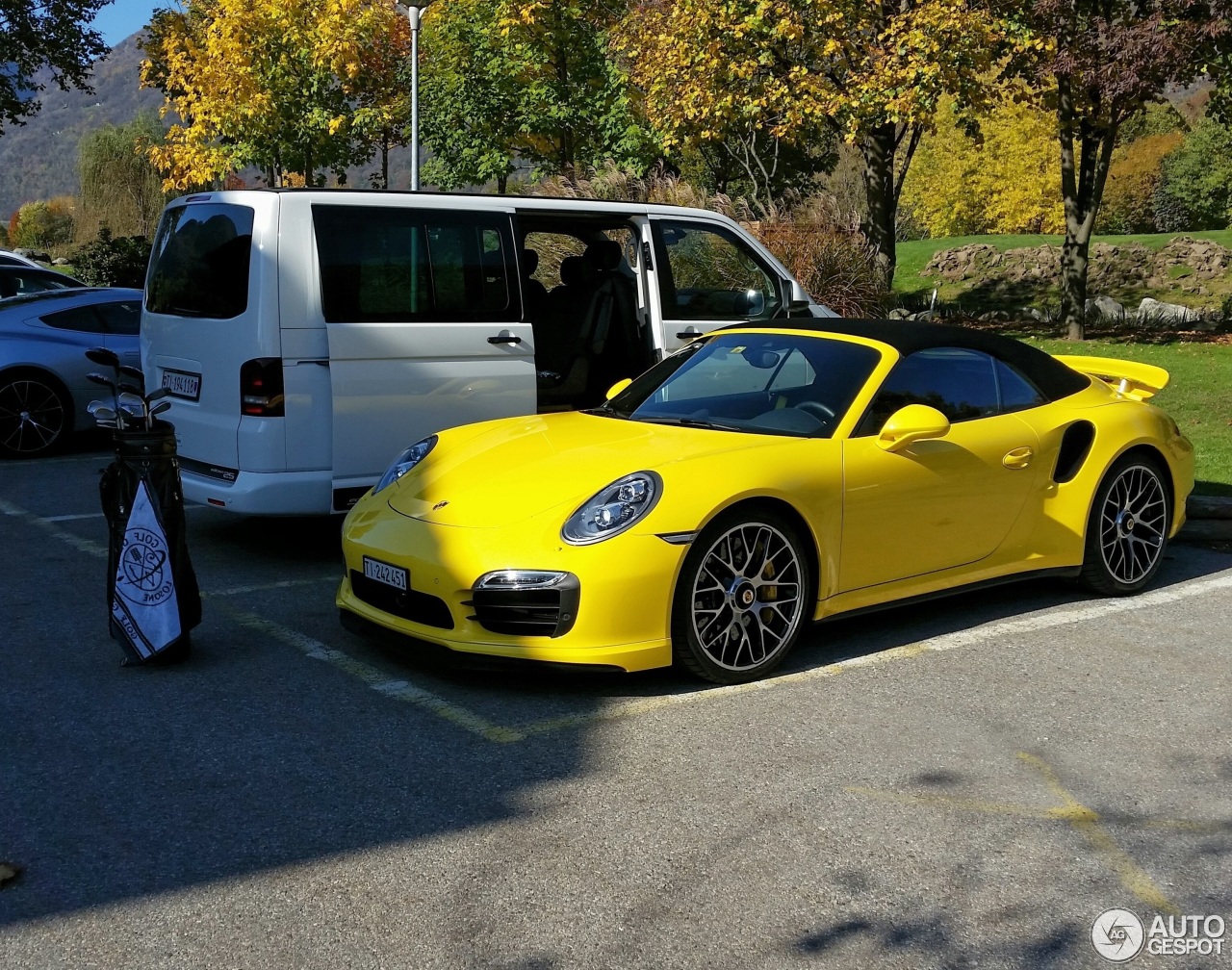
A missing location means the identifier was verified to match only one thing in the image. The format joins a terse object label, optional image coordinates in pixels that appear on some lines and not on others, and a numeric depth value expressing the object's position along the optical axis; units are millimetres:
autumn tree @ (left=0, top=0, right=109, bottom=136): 23859
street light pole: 18891
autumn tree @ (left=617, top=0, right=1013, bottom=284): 16797
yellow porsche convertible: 4824
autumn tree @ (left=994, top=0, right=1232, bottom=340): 16406
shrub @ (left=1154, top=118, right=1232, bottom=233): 58344
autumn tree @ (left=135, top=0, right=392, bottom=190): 26953
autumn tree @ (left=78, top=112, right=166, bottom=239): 59875
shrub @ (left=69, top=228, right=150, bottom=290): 24984
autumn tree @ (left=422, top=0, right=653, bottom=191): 26766
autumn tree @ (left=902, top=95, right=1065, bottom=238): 52094
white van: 6754
